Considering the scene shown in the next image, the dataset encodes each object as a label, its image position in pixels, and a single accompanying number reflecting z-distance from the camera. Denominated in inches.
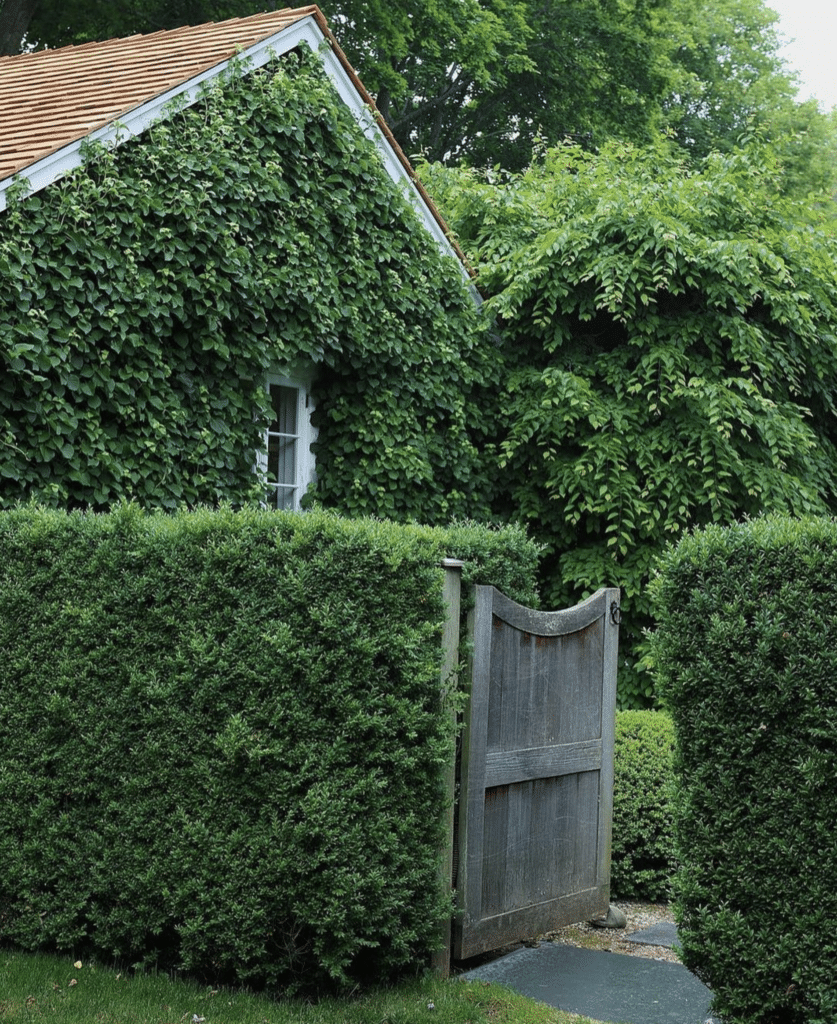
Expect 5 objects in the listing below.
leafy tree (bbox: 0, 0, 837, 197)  818.2
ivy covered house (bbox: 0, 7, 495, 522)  286.8
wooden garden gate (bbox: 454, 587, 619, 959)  219.3
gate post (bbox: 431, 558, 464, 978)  205.3
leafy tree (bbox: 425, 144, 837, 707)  397.7
